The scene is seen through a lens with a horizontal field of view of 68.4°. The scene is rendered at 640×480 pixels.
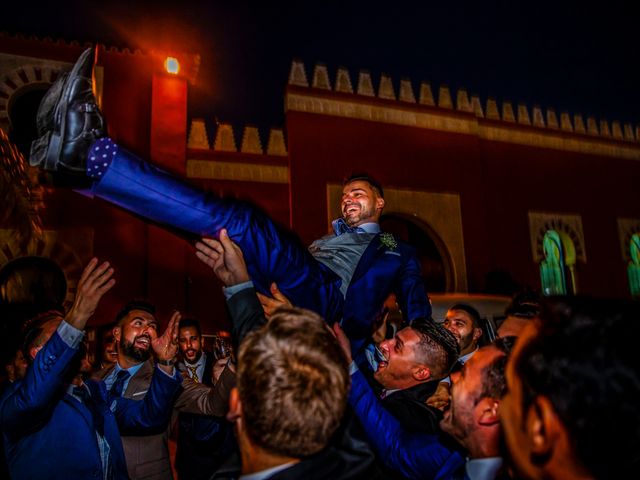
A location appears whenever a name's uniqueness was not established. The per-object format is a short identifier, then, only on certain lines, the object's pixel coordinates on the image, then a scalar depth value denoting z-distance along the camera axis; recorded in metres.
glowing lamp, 8.38
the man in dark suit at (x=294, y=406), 1.04
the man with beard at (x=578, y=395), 0.83
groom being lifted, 1.81
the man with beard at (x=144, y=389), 2.42
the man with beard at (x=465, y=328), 3.39
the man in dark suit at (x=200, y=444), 2.54
